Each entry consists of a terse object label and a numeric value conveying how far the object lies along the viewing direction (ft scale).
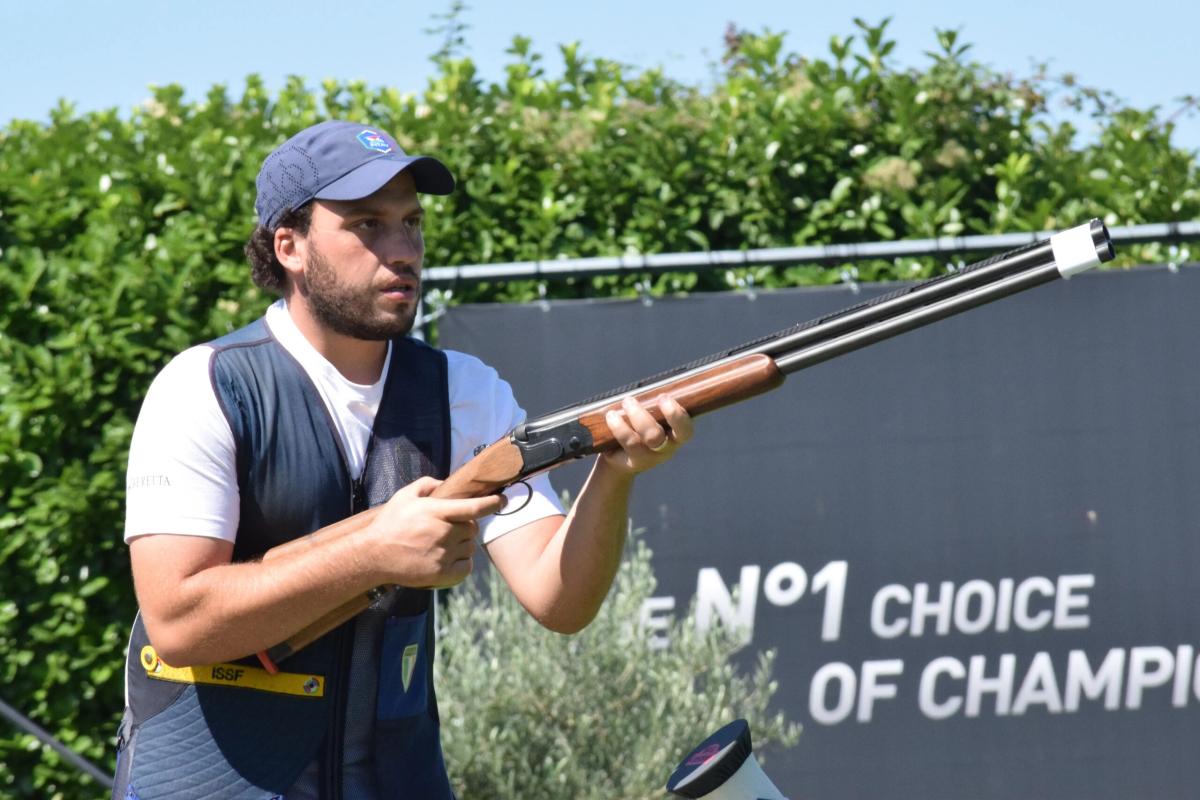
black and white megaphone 14.28
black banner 33.32
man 15.83
